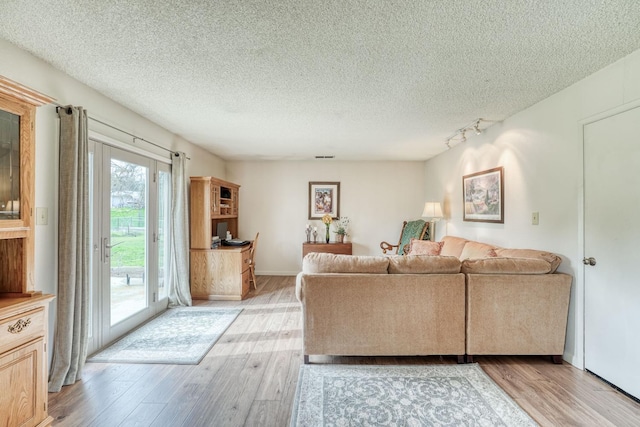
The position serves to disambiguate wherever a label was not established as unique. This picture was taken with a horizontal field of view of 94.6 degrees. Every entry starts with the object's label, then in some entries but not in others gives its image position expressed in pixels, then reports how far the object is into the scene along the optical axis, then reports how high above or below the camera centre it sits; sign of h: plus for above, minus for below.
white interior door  2.07 -0.25
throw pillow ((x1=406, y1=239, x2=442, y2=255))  4.52 -0.52
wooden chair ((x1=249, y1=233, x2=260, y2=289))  5.01 -0.80
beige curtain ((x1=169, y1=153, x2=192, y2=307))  4.02 -0.32
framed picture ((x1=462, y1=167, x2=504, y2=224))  3.53 +0.24
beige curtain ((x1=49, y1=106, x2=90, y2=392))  2.23 -0.31
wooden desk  4.43 -0.90
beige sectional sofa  2.51 -0.82
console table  5.80 -0.67
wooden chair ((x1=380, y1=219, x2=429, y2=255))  5.40 -0.36
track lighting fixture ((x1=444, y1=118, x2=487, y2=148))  3.59 +1.11
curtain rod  2.32 +0.85
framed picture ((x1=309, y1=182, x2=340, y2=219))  6.20 +0.32
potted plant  6.20 -0.23
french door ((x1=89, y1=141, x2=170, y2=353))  2.79 -0.29
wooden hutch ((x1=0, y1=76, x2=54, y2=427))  1.50 -0.37
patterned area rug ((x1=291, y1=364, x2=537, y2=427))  1.85 -1.28
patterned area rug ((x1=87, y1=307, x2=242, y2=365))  2.65 -1.29
